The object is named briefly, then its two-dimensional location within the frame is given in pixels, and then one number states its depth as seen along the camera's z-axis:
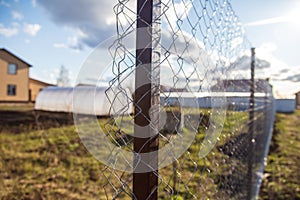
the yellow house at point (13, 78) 18.33
